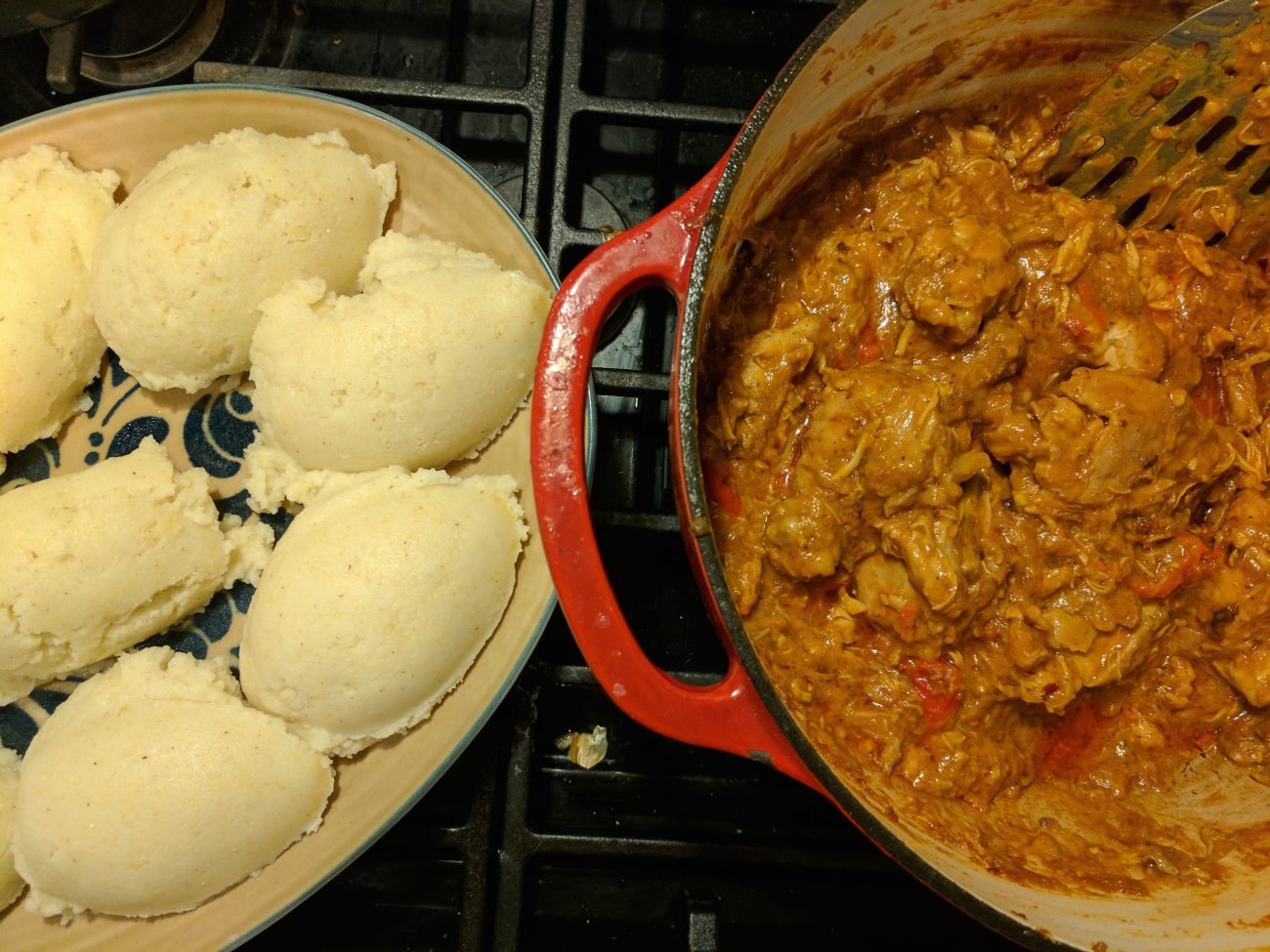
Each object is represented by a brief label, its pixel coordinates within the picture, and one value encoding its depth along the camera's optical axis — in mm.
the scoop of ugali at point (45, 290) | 328
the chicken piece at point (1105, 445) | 305
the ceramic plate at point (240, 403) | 326
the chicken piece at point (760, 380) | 307
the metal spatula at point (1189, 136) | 318
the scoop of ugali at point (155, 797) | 305
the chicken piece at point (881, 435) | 297
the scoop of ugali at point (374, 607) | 311
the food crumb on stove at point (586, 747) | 356
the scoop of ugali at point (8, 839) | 315
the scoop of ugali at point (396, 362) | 321
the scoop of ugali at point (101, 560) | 316
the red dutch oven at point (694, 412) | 258
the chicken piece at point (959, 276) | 301
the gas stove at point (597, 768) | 339
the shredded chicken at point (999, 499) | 304
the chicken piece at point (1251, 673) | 320
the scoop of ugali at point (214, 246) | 325
